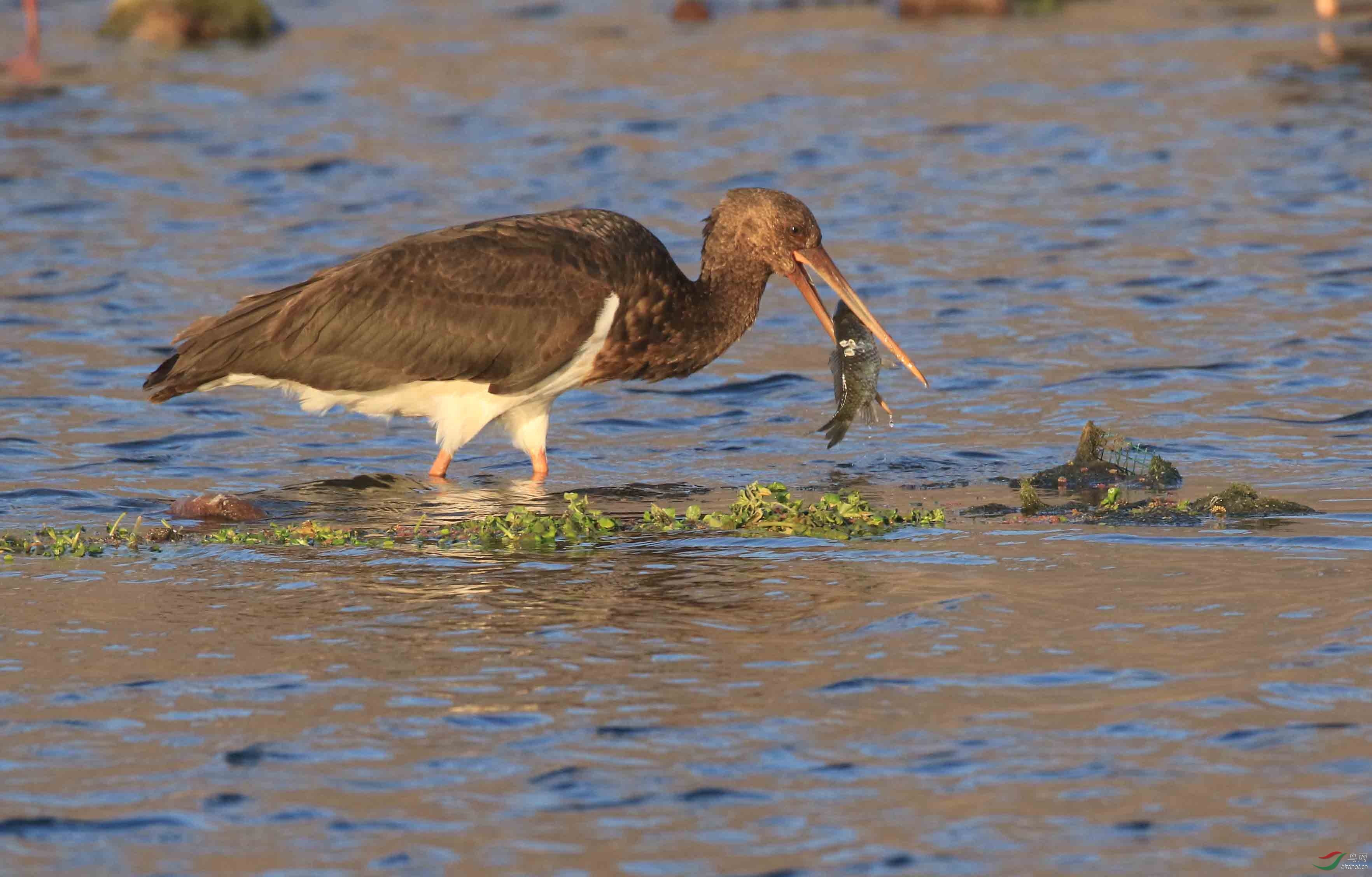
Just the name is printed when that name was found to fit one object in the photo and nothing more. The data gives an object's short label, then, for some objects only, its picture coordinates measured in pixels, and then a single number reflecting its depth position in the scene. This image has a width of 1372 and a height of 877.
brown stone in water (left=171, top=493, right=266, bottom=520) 18.84
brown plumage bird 19.92
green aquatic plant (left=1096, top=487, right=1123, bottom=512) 17.77
